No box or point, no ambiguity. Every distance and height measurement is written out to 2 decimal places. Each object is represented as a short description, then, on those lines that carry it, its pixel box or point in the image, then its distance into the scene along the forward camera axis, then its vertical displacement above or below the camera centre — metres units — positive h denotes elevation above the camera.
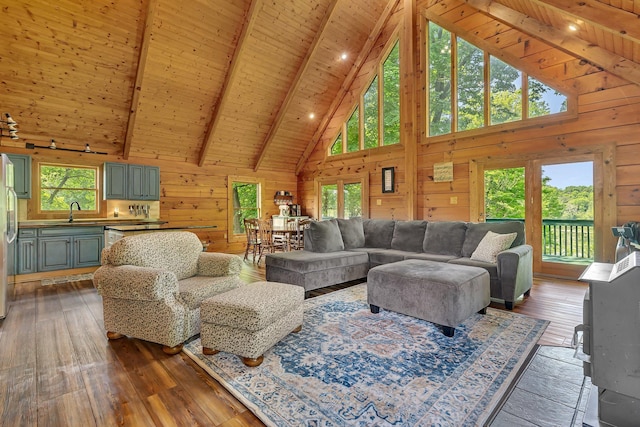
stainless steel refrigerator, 2.95 -0.06
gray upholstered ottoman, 2.52 -0.70
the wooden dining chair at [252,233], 6.17 -0.41
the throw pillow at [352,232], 4.77 -0.31
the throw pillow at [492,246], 3.47 -0.40
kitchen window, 5.30 +0.47
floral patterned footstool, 2.05 -0.75
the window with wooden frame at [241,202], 7.58 +0.31
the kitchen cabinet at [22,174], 4.75 +0.64
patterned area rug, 1.60 -1.03
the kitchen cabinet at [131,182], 5.64 +0.63
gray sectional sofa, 3.29 -0.52
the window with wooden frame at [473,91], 4.77 +2.08
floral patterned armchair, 2.27 -0.59
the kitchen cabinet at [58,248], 4.55 -0.52
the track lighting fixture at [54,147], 5.07 +1.16
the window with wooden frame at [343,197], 7.18 +0.41
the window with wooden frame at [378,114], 6.60 +2.26
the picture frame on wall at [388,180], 6.58 +0.70
